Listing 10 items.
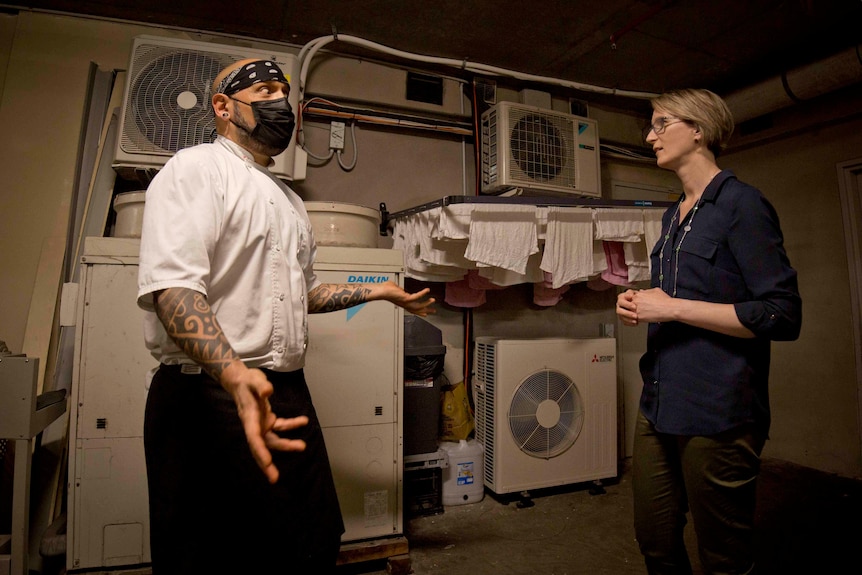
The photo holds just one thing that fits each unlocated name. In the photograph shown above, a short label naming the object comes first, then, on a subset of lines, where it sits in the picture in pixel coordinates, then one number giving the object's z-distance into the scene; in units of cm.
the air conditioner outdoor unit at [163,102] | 200
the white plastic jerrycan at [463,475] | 251
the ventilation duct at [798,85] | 258
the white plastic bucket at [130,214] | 185
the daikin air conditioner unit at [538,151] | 275
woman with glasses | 108
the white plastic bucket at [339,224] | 205
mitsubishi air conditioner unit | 254
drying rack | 223
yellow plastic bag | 264
